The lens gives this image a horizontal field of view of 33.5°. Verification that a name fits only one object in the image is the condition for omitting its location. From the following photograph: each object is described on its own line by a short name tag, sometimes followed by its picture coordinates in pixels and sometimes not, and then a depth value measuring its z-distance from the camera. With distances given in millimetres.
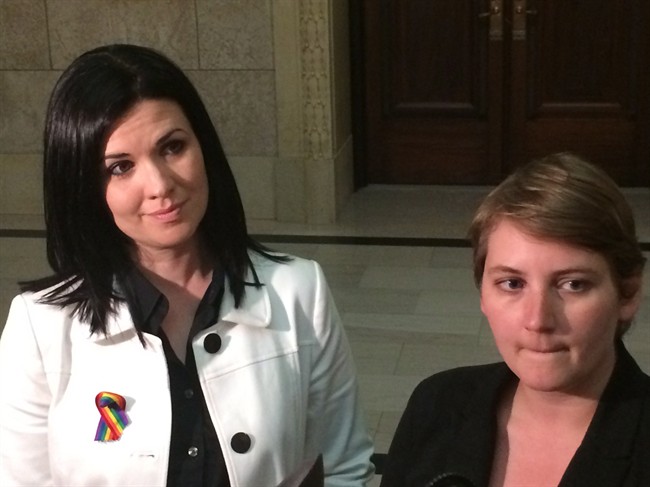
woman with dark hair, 1711
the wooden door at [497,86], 6145
